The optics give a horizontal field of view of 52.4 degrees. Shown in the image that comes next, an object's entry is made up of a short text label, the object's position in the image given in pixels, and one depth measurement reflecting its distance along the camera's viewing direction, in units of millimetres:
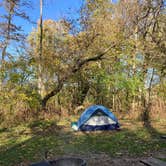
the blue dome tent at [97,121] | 5549
